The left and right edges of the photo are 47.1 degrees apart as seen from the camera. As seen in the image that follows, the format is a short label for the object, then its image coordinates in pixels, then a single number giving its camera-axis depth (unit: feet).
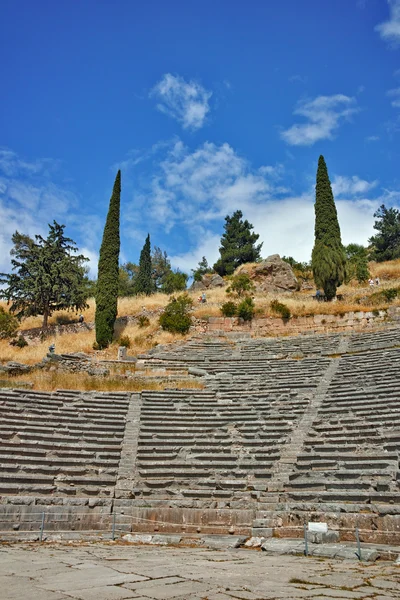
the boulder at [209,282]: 157.07
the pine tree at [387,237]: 185.57
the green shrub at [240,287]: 135.54
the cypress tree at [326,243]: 114.73
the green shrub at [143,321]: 106.93
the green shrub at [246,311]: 103.30
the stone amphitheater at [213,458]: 32.73
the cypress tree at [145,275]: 163.02
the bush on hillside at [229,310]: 105.09
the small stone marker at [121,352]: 81.59
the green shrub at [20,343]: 102.12
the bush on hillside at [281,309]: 101.55
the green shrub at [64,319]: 119.05
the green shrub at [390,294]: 101.55
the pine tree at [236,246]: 182.29
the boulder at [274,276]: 151.33
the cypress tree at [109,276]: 96.99
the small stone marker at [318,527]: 28.32
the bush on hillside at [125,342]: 93.71
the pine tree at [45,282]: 112.68
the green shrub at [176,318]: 100.27
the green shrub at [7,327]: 105.40
